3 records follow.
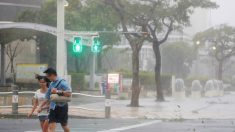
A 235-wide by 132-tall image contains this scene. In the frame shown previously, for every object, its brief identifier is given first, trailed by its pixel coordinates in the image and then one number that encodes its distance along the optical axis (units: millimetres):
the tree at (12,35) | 47816
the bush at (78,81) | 57700
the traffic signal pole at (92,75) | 59859
